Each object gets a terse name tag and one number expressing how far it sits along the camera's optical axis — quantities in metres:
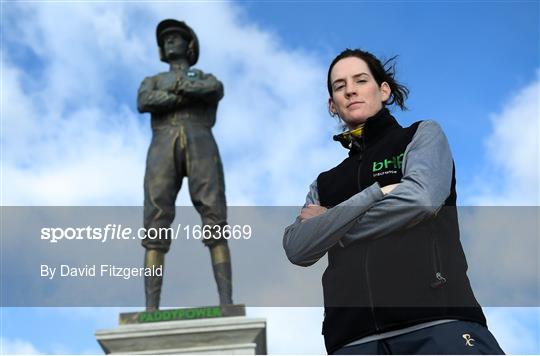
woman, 2.08
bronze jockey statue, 8.90
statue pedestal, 7.43
